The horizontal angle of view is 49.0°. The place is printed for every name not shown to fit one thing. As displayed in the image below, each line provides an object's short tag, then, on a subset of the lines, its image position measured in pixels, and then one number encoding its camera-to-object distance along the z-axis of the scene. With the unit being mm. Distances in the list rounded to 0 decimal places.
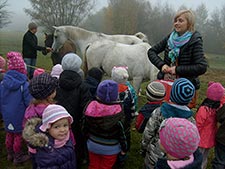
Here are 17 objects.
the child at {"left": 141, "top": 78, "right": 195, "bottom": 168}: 2242
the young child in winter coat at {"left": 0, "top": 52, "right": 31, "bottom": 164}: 3068
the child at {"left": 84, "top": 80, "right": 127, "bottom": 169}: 2588
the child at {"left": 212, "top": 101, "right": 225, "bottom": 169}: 2847
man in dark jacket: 6780
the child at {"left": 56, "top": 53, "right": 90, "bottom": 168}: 2830
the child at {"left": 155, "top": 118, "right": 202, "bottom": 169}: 1613
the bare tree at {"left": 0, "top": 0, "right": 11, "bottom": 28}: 32181
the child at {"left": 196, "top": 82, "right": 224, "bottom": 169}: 2932
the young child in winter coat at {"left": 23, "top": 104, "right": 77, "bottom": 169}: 2006
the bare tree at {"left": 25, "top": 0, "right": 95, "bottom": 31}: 29688
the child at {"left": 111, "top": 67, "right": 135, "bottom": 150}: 3205
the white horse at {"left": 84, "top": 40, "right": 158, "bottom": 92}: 5535
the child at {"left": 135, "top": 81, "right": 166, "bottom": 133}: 2799
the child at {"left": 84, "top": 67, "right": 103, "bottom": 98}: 3551
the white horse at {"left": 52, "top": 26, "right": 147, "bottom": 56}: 6270
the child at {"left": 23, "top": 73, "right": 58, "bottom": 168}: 2453
